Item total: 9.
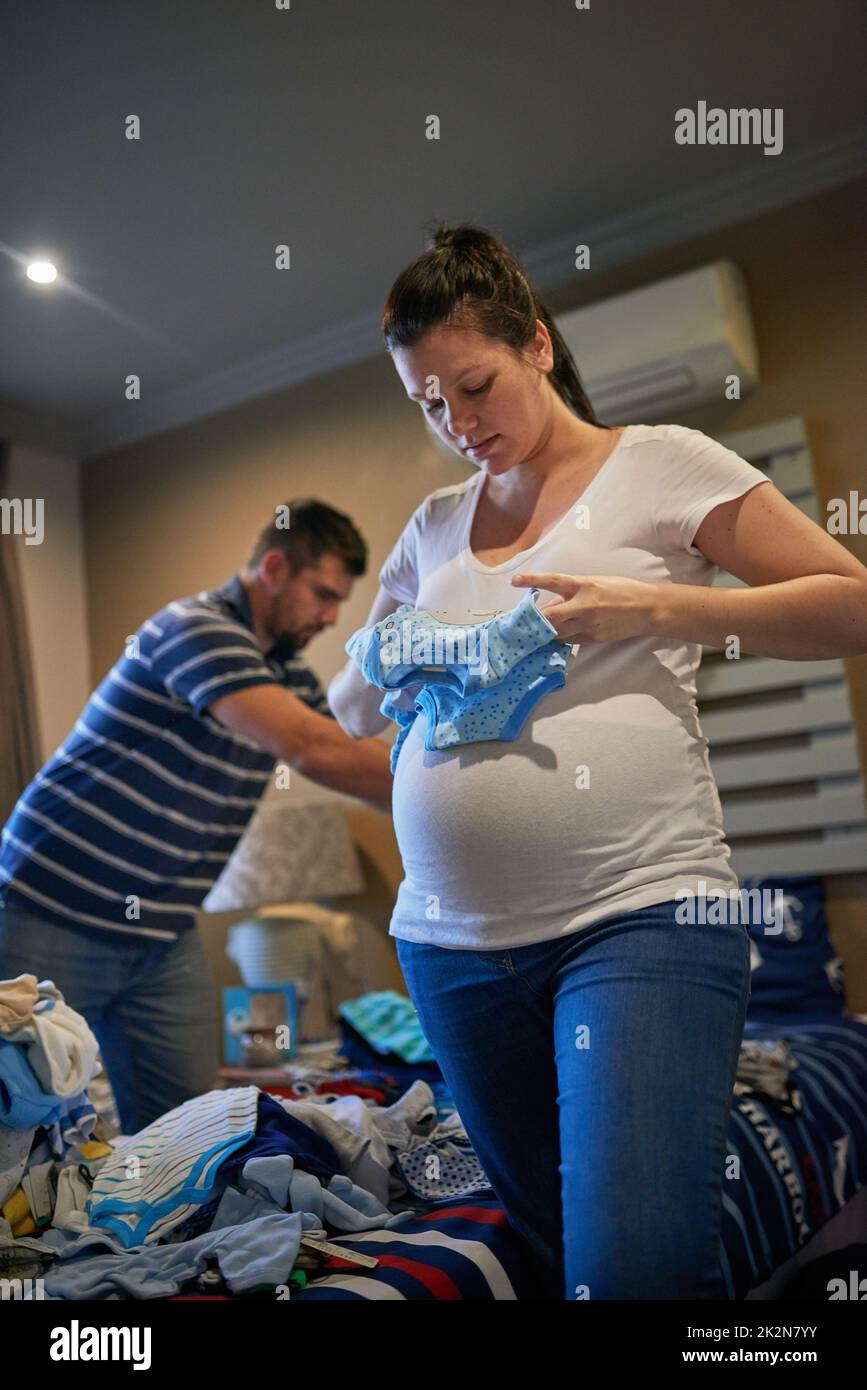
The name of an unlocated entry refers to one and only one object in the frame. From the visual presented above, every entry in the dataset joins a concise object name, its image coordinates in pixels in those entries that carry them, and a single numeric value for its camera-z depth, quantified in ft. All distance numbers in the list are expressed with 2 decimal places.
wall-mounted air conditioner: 8.84
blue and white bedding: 3.63
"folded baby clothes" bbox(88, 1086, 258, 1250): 4.05
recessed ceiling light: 8.69
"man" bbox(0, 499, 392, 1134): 5.78
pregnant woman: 3.01
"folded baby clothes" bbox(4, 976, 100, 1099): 4.17
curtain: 9.07
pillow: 8.29
